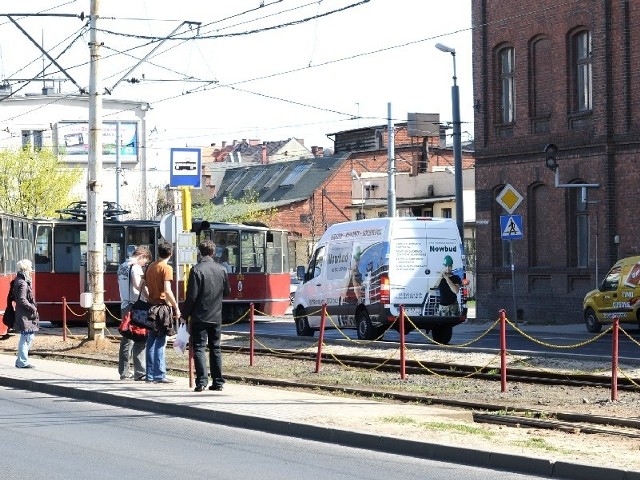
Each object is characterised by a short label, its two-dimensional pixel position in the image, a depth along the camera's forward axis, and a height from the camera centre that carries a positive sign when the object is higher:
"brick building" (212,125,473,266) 77.56 +3.39
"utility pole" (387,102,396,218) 45.78 +2.17
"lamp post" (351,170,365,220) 77.19 +2.77
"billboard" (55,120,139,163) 86.69 +6.54
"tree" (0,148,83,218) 70.19 +3.00
